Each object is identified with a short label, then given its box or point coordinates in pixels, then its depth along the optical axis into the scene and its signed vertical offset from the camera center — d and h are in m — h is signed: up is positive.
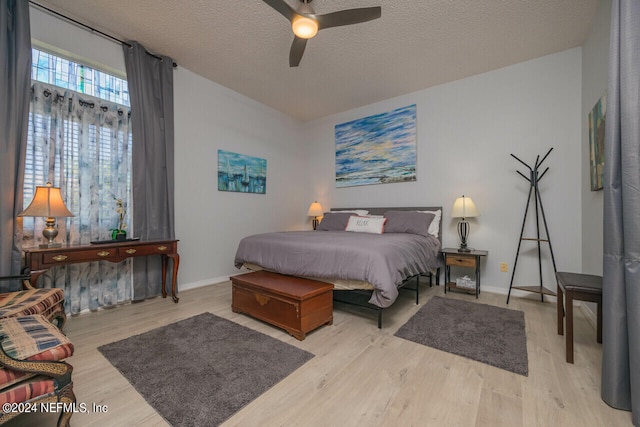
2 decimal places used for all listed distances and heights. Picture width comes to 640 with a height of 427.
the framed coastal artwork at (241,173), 3.99 +0.62
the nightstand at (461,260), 3.19 -0.61
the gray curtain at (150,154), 2.99 +0.68
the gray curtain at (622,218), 1.26 -0.04
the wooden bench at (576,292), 1.68 -0.53
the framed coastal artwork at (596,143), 2.21 +0.60
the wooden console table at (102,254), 2.15 -0.39
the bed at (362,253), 2.28 -0.42
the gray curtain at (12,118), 2.14 +0.78
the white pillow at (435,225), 3.71 -0.20
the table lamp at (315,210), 4.91 +0.02
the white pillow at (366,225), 3.72 -0.20
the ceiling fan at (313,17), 2.03 +1.53
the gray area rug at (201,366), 1.41 -1.02
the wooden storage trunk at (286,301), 2.15 -0.78
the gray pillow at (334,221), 4.14 -0.16
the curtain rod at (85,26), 2.44 +1.87
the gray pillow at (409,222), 3.51 -0.15
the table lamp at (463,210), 3.31 +0.01
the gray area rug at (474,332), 1.87 -1.03
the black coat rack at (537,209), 3.03 +0.02
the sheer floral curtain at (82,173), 2.45 +0.39
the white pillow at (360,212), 4.46 -0.02
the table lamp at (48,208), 2.17 +0.03
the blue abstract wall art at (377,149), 4.14 +1.04
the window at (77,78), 2.48 +1.37
